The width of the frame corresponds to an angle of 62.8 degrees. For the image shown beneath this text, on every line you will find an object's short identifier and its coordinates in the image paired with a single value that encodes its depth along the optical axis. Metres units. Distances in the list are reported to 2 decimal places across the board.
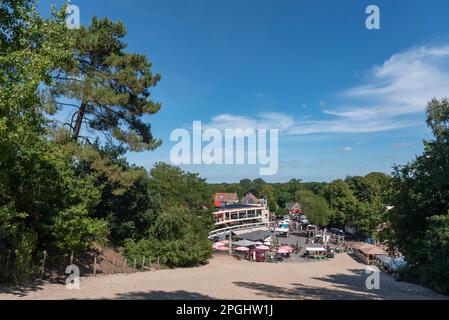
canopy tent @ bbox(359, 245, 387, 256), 37.19
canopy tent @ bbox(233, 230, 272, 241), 56.54
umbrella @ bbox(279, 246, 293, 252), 42.03
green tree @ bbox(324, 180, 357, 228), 71.56
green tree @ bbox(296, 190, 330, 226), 74.19
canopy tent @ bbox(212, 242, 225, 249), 43.26
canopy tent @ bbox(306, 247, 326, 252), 42.78
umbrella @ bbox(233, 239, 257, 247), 43.94
